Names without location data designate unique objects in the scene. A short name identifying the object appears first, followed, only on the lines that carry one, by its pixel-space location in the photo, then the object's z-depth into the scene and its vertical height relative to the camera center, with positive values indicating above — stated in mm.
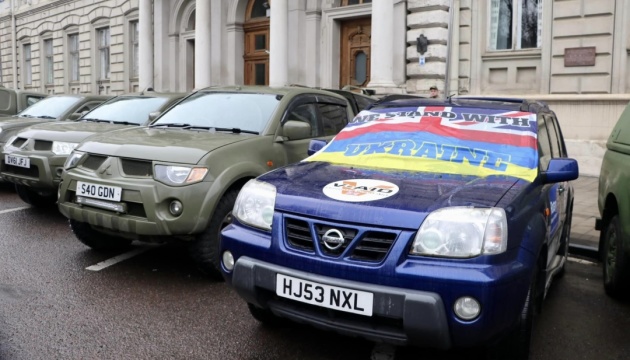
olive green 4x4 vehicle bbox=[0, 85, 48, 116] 11531 +181
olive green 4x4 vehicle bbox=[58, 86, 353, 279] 4258 -464
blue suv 2574 -644
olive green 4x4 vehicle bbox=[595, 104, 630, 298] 3967 -723
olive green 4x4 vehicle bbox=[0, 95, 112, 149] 8586 +2
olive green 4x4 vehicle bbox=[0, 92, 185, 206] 6359 -418
